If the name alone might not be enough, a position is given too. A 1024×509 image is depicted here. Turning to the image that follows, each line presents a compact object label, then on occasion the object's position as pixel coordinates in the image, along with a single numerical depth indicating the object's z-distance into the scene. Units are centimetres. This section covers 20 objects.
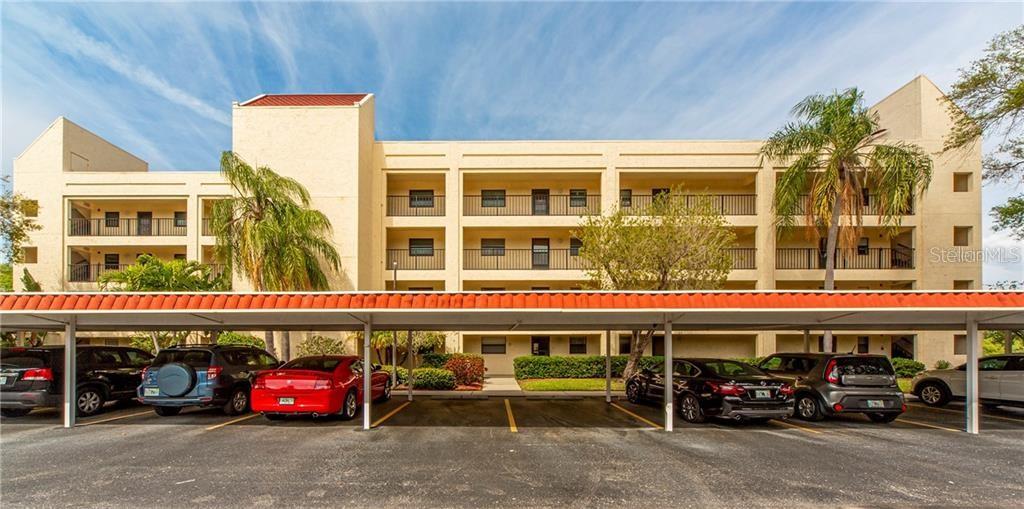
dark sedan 1006
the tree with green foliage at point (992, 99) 1712
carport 884
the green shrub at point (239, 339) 2036
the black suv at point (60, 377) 1023
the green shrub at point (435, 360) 2123
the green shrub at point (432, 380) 1730
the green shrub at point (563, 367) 2150
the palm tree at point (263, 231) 1773
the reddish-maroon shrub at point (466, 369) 1903
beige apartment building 2234
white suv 1197
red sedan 995
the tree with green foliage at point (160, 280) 1848
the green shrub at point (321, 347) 2002
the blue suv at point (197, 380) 1041
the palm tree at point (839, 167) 1833
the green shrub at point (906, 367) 2167
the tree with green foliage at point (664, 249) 1708
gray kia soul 1054
